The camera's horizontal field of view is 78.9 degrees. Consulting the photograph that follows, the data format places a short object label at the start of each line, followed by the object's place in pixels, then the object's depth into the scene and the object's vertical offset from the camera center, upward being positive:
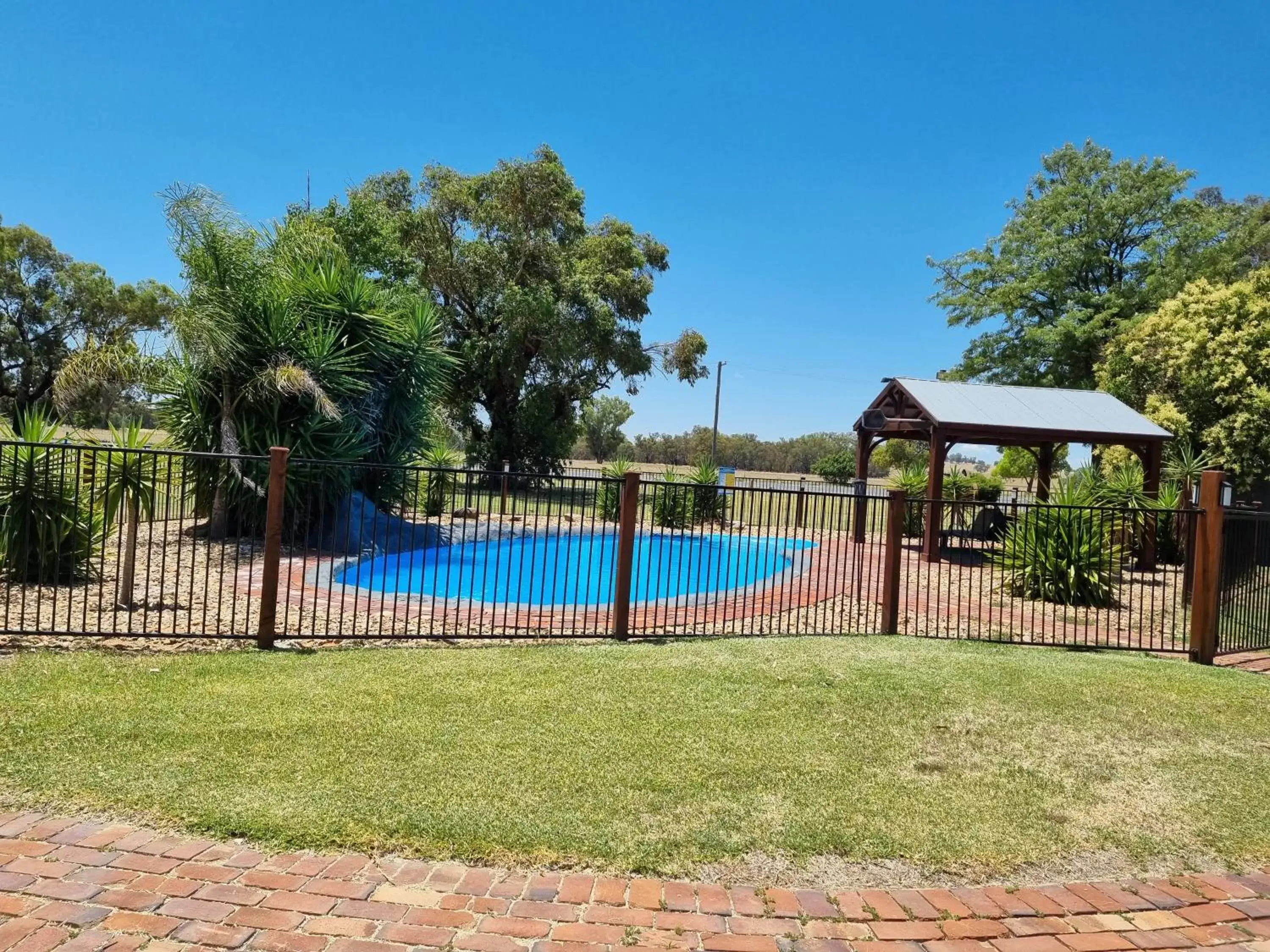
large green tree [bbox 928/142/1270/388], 25.48 +8.66
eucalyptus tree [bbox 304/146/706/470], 25.41 +6.55
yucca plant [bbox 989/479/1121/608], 10.43 -0.79
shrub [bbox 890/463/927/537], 18.80 +0.18
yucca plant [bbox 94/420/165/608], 7.09 -0.36
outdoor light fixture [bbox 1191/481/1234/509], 7.77 +0.17
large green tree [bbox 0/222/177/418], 32.25 +6.34
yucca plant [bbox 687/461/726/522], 18.92 -0.31
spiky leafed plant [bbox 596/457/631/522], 16.06 -0.22
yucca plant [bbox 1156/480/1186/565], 13.88 -0.50
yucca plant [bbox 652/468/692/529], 18.41 -0.65
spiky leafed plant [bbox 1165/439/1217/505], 14.76 +0.98
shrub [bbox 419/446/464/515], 16.86 +0.21
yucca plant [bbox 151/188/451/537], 11.45 +1.67
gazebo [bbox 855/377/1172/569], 14.87 +1.59
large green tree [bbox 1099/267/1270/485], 16.03 +3.18
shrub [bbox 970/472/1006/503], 22.41 +0.37
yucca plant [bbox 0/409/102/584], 7.79 -0.68
